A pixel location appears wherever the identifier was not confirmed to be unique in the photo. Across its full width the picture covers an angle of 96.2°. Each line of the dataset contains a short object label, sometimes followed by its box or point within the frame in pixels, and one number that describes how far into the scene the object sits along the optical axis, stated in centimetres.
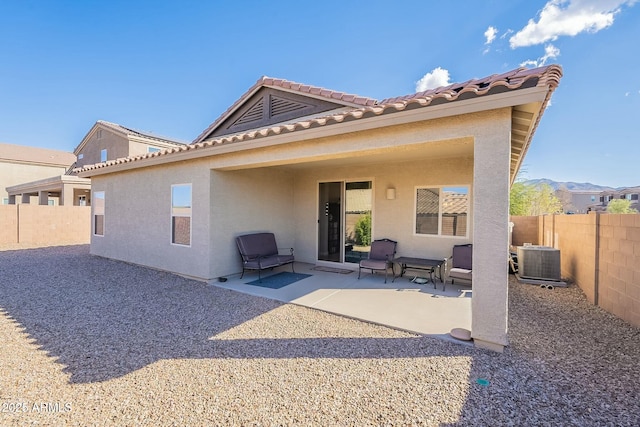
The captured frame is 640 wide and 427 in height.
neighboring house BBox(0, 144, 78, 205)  2841
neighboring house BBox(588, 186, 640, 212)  4664
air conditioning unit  779
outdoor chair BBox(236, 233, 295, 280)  785
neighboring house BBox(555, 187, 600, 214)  5859
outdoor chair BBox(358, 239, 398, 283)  822
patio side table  733
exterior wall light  852
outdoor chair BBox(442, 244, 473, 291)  673
